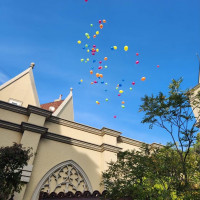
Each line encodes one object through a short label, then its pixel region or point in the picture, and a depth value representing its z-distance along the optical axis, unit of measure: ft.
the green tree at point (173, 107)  21.67
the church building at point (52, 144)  36.52
